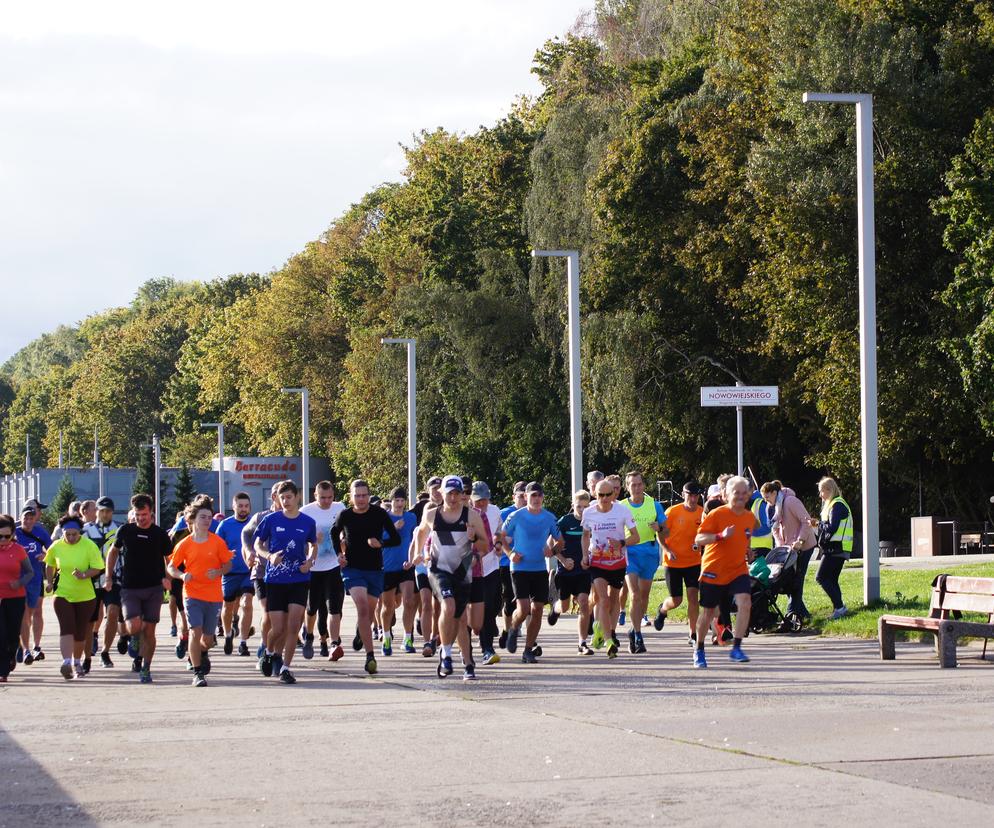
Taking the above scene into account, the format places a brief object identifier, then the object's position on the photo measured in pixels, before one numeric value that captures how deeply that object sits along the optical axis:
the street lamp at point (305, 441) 57.51
